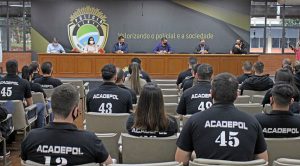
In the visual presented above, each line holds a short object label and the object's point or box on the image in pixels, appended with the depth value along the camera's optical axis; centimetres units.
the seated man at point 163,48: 1486
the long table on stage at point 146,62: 1470
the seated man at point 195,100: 516
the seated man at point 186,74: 917
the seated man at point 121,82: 602
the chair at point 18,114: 577
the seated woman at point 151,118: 376
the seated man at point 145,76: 871
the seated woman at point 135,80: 688
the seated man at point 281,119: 360
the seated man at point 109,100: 522
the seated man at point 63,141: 274
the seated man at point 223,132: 297
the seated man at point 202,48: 1506
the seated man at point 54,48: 1536
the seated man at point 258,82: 707
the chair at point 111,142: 372
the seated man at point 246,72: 821
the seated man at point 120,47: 1498
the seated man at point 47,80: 770
